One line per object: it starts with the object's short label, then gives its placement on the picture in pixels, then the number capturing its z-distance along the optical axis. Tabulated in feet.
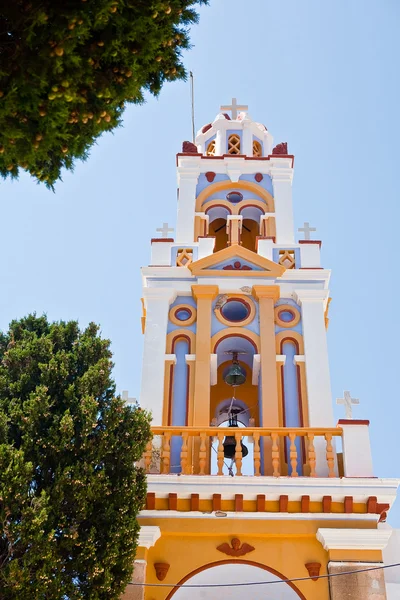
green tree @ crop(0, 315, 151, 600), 23.24
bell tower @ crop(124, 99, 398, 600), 30.71
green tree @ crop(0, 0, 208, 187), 16.02
